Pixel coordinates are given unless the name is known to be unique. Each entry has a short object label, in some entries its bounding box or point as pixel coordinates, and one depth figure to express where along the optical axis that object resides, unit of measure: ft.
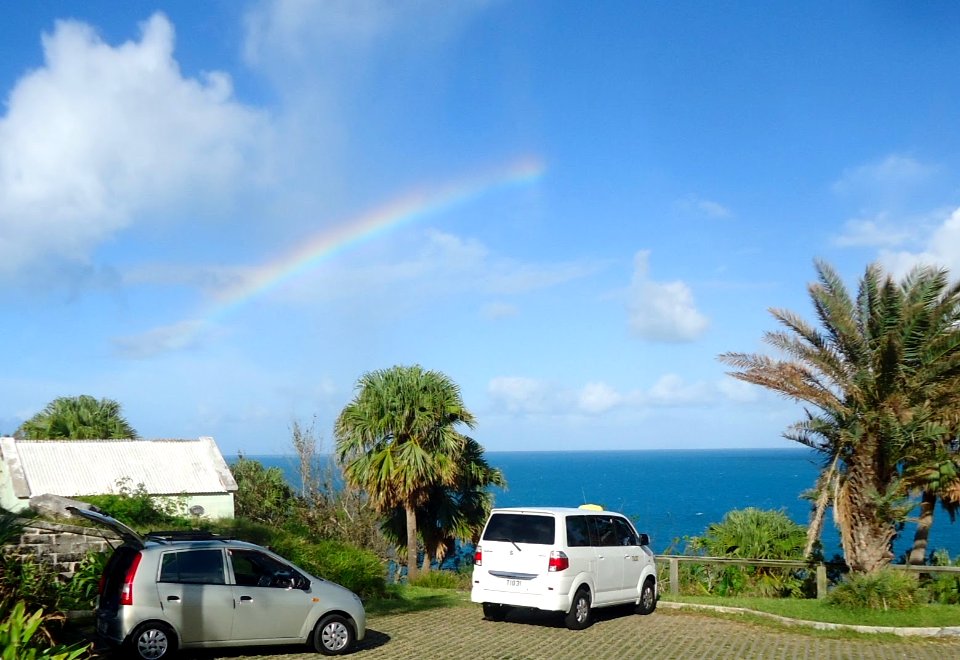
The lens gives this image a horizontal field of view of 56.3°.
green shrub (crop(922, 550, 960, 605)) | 57.11
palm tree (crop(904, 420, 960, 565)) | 58.65
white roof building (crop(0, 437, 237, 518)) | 78.48
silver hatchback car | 35.19
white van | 45.98
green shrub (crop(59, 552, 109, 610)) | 46.70
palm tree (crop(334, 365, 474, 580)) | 84.33
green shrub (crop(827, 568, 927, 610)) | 51.13
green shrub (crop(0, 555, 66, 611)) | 32.89
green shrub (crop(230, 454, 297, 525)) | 121.39
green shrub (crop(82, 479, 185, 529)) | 69.48
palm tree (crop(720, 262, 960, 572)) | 56.39
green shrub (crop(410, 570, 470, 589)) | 71.97
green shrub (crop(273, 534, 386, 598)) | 62.80
